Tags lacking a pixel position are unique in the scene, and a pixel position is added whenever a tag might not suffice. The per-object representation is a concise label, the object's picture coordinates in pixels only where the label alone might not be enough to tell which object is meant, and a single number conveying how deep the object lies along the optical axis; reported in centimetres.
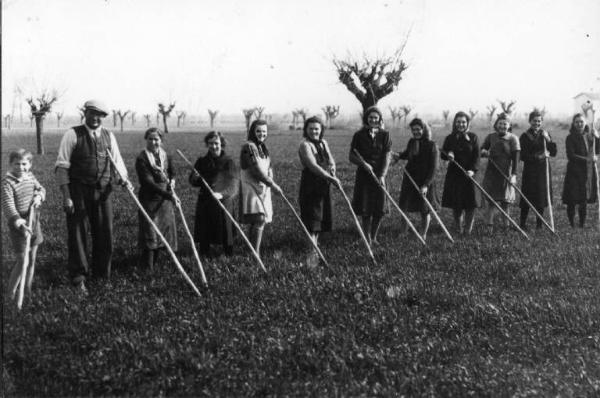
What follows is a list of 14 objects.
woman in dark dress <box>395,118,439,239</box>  1002
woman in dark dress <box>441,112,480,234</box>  1052
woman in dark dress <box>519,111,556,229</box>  1109
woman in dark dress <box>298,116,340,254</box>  859
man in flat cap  688
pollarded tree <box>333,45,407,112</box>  2088
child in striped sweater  620
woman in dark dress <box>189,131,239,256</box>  853
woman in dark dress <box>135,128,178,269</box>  791
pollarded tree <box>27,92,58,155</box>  2782
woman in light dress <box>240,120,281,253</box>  838
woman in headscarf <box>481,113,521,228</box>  1086
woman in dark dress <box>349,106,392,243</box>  952
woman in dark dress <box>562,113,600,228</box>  1123
